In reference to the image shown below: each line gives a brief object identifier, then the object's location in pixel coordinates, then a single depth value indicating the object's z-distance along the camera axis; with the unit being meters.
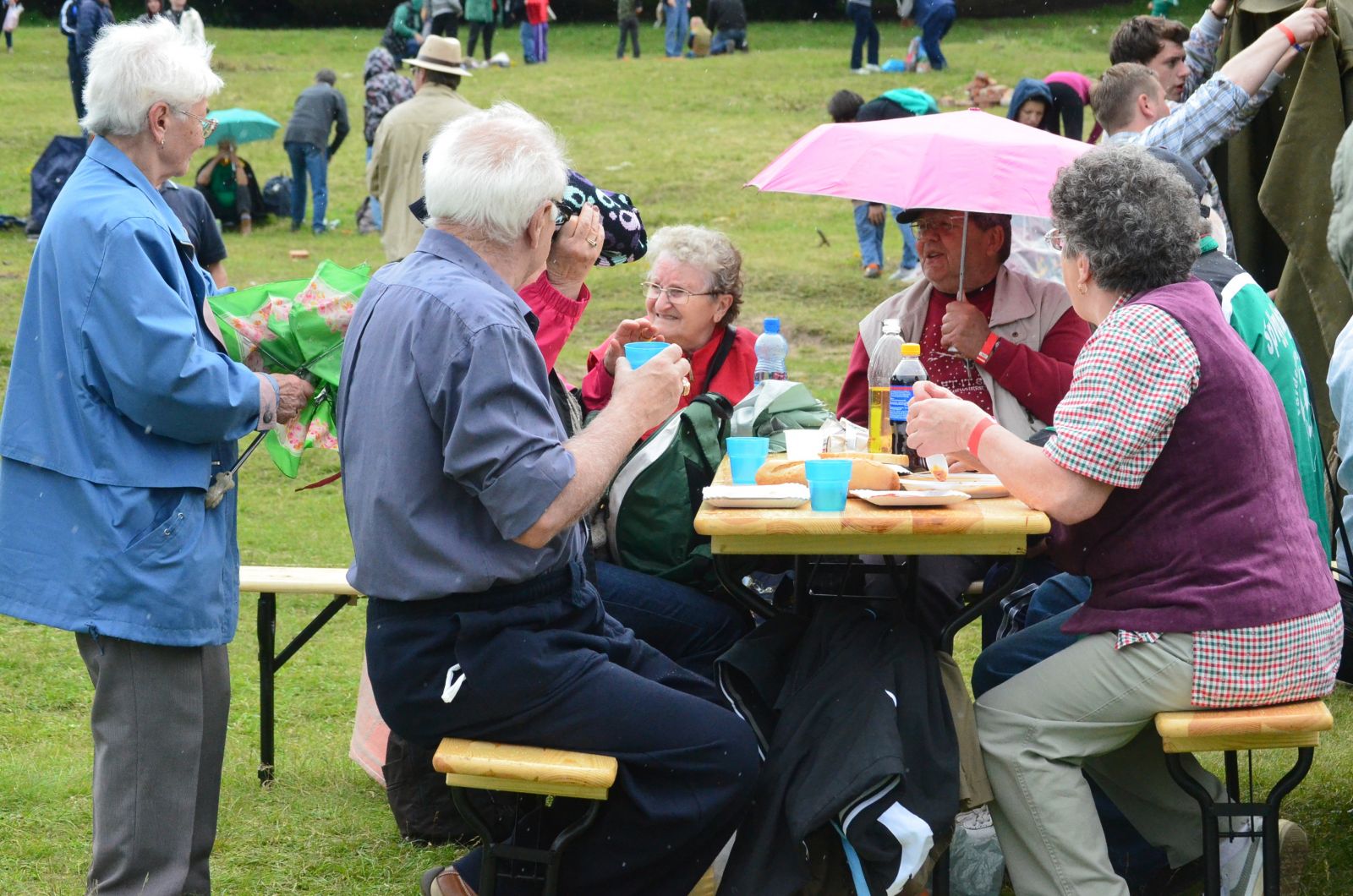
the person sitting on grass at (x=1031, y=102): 8.91
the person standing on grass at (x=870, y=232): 10.43
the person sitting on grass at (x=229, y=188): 14.01
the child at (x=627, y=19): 26.16
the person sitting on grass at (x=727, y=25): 26.56
